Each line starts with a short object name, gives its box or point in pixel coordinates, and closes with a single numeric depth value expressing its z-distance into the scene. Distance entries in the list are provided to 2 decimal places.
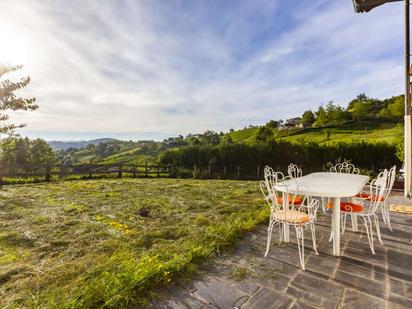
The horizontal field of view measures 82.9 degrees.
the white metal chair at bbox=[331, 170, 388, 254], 2.39
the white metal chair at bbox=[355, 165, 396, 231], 2.77
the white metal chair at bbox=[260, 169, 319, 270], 2.15
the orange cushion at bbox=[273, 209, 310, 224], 2.16
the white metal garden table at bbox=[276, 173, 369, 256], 2.13
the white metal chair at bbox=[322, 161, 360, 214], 3.67
